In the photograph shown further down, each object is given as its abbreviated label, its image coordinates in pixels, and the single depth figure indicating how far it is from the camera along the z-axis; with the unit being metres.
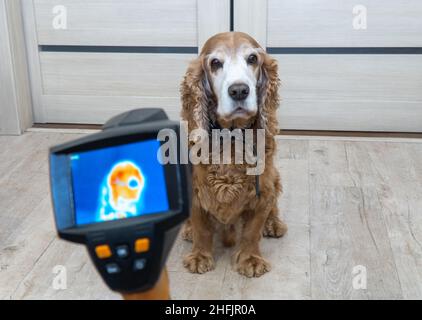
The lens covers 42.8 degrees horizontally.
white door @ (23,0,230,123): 2.50
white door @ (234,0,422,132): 2.42
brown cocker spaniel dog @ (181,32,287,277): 1.43
